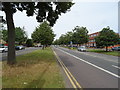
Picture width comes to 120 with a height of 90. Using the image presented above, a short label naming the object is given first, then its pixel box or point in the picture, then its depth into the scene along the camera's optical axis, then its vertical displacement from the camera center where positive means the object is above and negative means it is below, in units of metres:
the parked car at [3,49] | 28.52 -1.36
